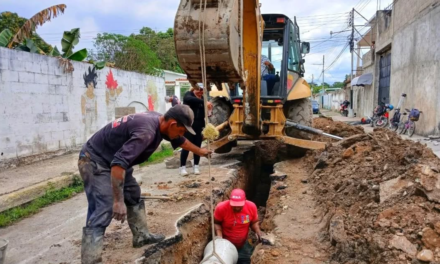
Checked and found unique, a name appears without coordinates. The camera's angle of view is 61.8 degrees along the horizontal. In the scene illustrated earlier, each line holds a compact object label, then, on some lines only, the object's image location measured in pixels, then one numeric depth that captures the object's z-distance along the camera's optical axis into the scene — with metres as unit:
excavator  3.22
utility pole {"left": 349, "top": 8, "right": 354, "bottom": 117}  30.39
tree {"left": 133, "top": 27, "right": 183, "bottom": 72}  24.76
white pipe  3.95
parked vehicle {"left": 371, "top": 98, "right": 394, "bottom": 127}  14.19
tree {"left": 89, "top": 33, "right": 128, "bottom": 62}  16.83
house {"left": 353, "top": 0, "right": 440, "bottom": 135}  10.03
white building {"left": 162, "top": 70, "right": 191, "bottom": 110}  23.21
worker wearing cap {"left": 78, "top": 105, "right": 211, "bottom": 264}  2.91
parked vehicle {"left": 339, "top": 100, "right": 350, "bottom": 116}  27.25
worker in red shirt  4.63
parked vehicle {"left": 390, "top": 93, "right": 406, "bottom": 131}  12.34
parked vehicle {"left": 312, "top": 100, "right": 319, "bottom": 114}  28.80
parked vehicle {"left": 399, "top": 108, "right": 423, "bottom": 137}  10.38
